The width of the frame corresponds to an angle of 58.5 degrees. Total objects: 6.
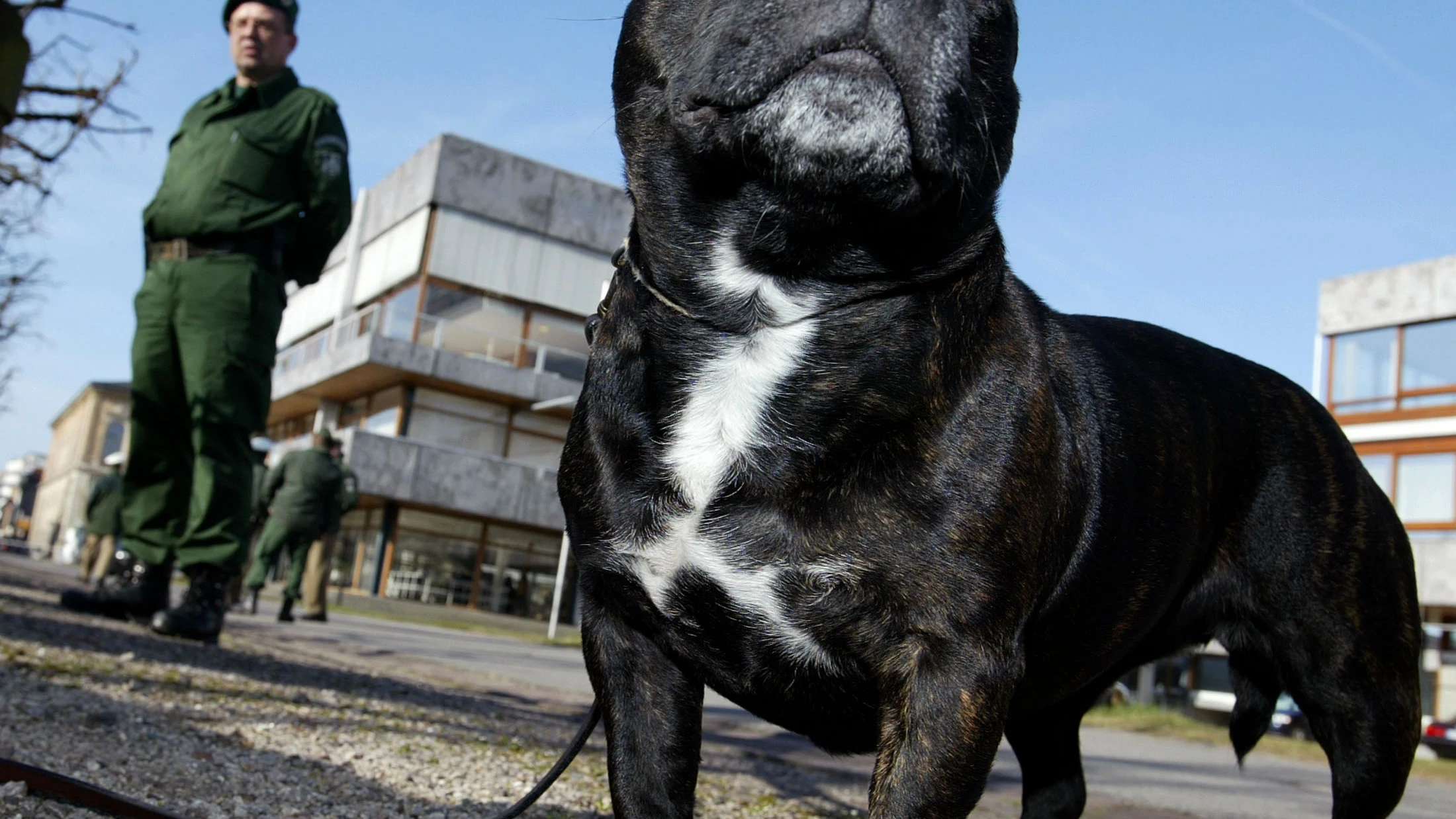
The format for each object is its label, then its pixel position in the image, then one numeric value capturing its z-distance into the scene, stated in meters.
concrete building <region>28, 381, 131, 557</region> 90.56
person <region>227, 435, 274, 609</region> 12.97
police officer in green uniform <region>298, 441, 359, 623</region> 14.25
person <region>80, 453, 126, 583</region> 10.52
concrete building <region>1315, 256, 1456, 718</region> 28.62
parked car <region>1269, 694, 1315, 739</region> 21.94
